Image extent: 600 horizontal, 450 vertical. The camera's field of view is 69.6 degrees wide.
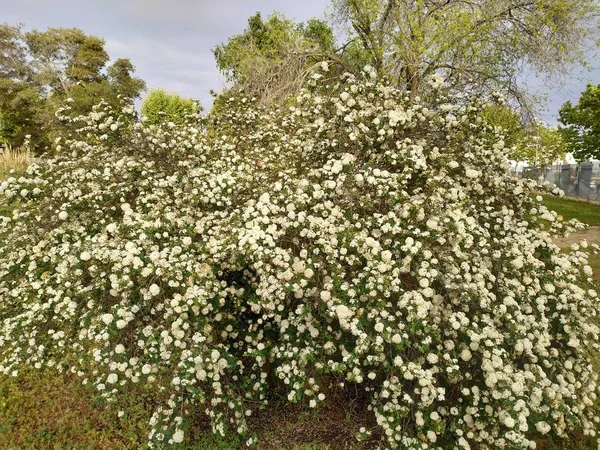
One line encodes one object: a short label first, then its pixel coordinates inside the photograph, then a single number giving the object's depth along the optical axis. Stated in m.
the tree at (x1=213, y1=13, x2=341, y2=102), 10.18
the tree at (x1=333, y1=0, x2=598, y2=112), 10.97
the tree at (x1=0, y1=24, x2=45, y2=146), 37.16
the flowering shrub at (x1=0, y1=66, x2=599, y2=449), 3.34
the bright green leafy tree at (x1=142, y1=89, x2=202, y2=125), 27.61
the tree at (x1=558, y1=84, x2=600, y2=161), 26.67
